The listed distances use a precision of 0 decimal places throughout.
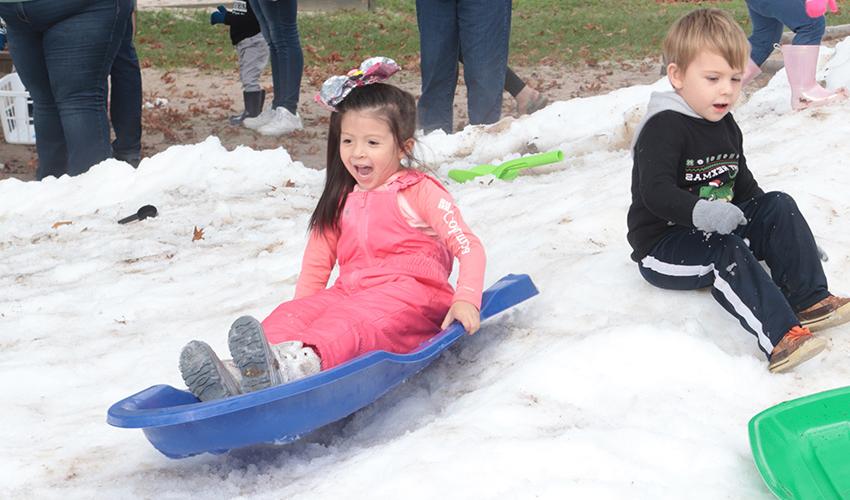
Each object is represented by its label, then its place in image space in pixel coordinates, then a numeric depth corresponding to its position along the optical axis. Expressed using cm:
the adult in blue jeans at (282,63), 744
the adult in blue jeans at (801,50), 550
